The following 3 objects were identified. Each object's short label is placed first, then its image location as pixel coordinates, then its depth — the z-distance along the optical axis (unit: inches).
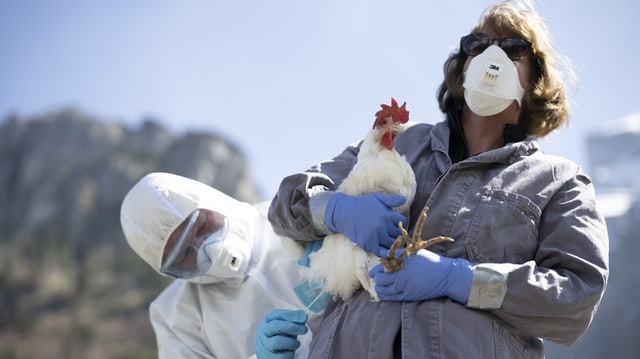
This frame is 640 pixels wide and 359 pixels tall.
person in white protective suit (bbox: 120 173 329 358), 106.0
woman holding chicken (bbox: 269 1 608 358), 65.2
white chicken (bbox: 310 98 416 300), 74.3
